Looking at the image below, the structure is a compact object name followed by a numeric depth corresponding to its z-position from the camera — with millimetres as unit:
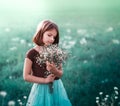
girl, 2890
